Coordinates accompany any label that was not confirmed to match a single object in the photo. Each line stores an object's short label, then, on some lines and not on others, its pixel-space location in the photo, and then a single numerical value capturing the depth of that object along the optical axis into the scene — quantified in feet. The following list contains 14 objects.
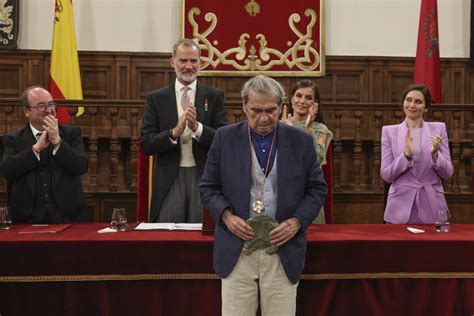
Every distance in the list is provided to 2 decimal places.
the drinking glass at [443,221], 10.46
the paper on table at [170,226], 10.45
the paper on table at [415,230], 10.37
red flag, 22.74
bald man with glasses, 11.50
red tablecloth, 9.36
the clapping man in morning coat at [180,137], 11.44
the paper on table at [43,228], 10.14
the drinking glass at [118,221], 10.31
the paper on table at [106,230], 10.12
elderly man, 8.10
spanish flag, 22.44
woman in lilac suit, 12.21
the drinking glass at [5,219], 10.52
